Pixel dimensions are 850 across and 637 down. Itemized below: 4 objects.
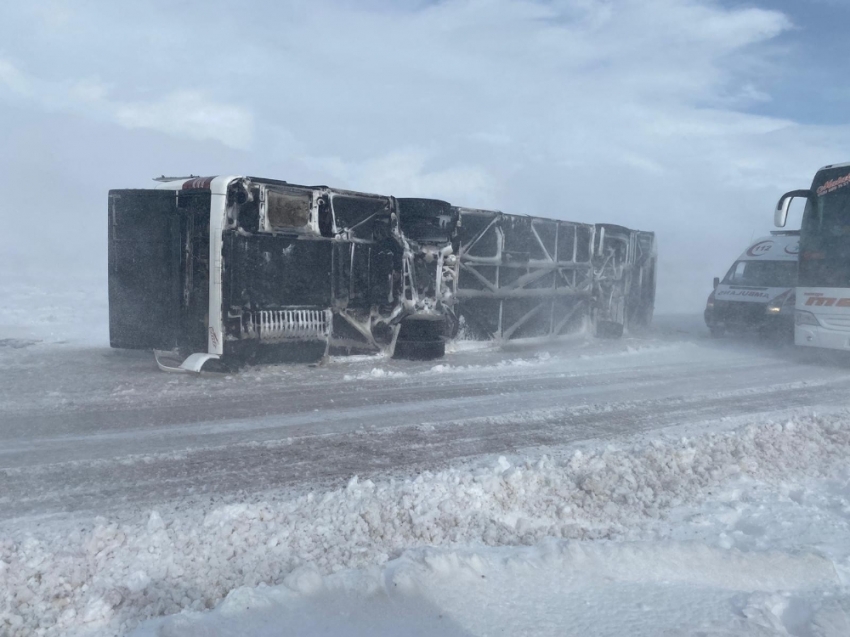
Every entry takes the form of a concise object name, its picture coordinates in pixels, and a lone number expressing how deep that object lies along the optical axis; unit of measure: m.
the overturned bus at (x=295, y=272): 8.26
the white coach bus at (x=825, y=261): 10.92
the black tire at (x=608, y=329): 13.73
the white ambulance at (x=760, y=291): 13.88
